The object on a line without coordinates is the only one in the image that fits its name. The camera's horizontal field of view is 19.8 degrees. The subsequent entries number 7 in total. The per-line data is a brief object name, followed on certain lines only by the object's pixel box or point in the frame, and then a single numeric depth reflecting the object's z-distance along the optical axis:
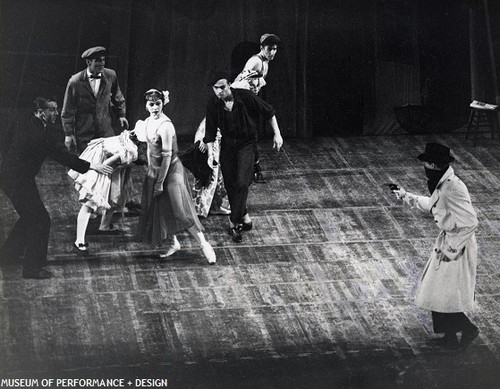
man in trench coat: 9.48
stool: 13.24
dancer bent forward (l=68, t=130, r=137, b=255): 10.89
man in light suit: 11.30
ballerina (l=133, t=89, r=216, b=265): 10.57
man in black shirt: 11.09
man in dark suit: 10.34
